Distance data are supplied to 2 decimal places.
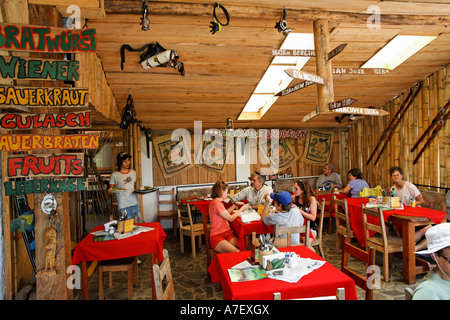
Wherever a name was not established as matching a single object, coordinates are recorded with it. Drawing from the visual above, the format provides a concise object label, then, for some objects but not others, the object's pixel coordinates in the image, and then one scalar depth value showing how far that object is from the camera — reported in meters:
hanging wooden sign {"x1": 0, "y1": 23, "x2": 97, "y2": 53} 2.46
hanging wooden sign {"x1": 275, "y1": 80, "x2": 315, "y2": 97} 4.18
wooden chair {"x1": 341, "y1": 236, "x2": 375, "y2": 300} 2.34
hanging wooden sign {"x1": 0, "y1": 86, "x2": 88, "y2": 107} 2.54
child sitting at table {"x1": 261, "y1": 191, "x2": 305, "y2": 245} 3.51
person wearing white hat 1.70
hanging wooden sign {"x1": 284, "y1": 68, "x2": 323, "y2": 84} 3.41
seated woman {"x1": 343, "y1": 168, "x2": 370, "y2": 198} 6.21
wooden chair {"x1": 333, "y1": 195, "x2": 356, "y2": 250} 4.75
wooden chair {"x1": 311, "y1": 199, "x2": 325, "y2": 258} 4.25
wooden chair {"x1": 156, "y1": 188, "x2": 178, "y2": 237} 7.25
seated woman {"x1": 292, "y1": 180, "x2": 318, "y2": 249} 4.32
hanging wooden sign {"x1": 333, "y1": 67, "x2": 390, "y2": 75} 4.03
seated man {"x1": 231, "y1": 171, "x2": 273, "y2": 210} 5.37
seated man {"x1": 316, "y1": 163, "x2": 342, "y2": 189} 7.89
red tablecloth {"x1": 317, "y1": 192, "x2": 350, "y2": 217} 6.49
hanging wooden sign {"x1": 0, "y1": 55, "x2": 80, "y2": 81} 2.52
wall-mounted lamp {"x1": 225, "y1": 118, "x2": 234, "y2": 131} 6.57
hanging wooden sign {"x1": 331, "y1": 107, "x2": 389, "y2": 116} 3.82
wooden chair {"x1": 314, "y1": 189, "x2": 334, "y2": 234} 6.47
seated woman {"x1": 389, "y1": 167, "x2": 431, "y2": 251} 5.11
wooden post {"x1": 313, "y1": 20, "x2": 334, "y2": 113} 4.09
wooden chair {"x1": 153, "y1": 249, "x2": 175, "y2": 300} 2.04
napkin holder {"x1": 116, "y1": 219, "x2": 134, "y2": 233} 3.69
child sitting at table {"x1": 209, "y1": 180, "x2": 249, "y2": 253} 3.92
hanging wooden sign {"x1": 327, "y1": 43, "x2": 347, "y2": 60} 3.66
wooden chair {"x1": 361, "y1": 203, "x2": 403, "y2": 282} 3.98
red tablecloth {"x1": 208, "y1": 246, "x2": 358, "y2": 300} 2.09
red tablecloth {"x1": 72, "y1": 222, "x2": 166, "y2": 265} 3.33
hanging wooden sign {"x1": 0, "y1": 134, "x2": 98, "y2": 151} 2.59
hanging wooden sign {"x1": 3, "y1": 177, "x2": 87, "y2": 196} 2.73
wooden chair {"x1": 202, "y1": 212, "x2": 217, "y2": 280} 4.15
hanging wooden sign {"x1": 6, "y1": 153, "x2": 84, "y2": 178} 2.72
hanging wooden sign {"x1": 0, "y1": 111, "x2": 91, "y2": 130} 2.58
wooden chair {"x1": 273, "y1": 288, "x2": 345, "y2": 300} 1.88
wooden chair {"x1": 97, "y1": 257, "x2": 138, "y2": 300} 3.56
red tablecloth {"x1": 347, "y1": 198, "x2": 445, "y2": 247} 4.18
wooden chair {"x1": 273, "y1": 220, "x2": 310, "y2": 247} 3.16
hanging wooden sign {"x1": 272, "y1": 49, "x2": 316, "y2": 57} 3.85
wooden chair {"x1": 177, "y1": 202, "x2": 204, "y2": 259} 5.31
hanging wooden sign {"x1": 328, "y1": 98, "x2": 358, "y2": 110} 3.62
